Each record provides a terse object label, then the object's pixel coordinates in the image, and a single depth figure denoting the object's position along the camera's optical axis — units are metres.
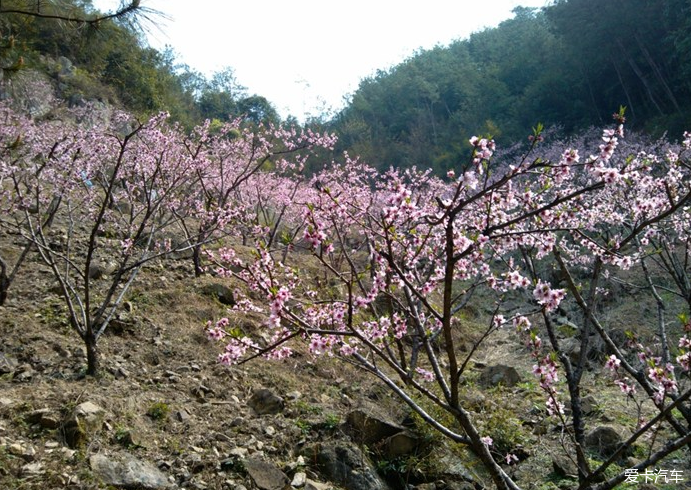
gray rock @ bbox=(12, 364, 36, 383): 4.68
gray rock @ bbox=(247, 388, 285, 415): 5.22
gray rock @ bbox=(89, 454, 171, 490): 3.48
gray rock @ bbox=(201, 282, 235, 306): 8.41
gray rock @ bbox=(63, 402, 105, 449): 3.77
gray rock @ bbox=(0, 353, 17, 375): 4.74
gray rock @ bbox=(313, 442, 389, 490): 4.08
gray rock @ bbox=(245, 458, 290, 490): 3.85
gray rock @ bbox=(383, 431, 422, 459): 4.53
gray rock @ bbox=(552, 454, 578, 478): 4.52
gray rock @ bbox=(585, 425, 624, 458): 5.02
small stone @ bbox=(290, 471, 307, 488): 3.93
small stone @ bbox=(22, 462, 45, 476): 3.31
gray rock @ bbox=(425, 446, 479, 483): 4.38
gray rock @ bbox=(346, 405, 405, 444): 4.61
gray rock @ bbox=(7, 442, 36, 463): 3.45
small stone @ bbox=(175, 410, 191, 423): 4.67
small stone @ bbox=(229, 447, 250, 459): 4.10
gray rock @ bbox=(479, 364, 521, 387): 7.83
